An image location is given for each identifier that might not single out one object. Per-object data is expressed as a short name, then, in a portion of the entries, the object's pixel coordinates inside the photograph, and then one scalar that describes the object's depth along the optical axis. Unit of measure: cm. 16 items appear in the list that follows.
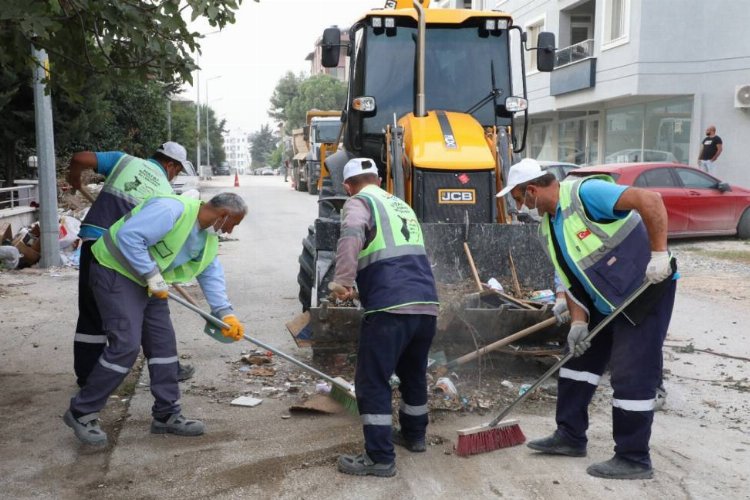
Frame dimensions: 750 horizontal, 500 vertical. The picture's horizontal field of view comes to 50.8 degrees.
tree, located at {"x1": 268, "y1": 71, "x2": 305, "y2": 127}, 7456
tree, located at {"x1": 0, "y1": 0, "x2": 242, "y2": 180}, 459
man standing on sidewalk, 1675
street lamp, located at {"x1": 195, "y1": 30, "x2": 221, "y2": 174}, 3988
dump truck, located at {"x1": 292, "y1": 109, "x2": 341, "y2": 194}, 2341
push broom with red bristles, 441
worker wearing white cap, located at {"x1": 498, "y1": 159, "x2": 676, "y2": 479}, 403
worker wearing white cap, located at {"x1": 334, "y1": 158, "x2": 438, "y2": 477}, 415
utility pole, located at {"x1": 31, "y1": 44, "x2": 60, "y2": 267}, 1084
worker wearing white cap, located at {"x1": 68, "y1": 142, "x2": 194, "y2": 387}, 529
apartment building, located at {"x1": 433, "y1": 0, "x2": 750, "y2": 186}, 1850
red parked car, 1264
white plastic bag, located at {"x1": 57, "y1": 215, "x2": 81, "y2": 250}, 1199
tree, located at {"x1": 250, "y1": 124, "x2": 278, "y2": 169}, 13675
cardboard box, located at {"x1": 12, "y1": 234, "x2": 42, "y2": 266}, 1125
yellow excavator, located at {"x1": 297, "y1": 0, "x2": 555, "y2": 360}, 624
